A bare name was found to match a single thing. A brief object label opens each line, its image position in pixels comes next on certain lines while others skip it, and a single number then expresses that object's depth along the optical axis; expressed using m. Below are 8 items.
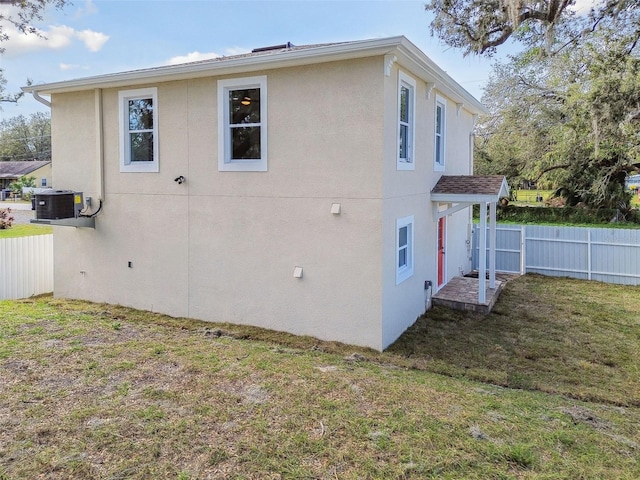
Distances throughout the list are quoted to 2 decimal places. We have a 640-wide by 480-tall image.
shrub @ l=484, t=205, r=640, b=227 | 23.62
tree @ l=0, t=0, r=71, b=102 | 8.03
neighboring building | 45.78
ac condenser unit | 8.25
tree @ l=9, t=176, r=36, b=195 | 40.84
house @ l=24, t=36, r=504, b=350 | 6.82
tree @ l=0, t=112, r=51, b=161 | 59.06
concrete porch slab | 9.33
